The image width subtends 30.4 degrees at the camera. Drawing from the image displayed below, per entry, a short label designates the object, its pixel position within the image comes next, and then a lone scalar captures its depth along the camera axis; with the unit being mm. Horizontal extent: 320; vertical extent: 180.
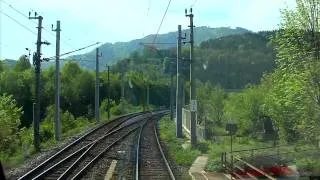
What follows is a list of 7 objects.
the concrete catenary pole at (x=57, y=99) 44612
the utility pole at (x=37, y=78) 38312
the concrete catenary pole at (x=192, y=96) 34438
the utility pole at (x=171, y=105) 73688
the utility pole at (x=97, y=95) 67688
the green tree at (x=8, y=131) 50000
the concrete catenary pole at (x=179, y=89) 42812
